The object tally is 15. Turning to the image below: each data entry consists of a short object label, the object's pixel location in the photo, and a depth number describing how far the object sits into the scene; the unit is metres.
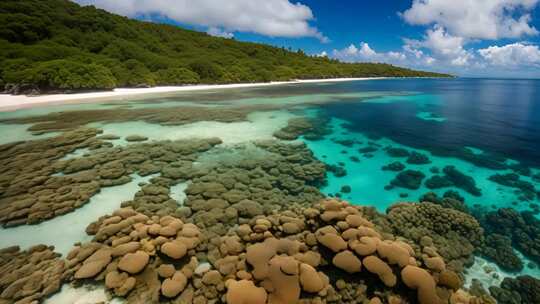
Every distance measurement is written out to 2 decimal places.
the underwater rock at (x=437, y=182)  12.54
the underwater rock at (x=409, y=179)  12.65
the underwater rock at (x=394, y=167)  14.73
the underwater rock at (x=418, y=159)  15.78
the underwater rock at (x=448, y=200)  10.45
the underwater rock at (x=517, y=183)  11.60
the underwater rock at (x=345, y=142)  19.34
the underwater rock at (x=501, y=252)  7.38
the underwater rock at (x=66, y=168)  9.22
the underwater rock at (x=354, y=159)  16.17
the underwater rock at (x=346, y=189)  12.09
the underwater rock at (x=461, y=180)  12.18
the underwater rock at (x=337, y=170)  13.83
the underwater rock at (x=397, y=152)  17.11
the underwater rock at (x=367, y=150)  17.72
